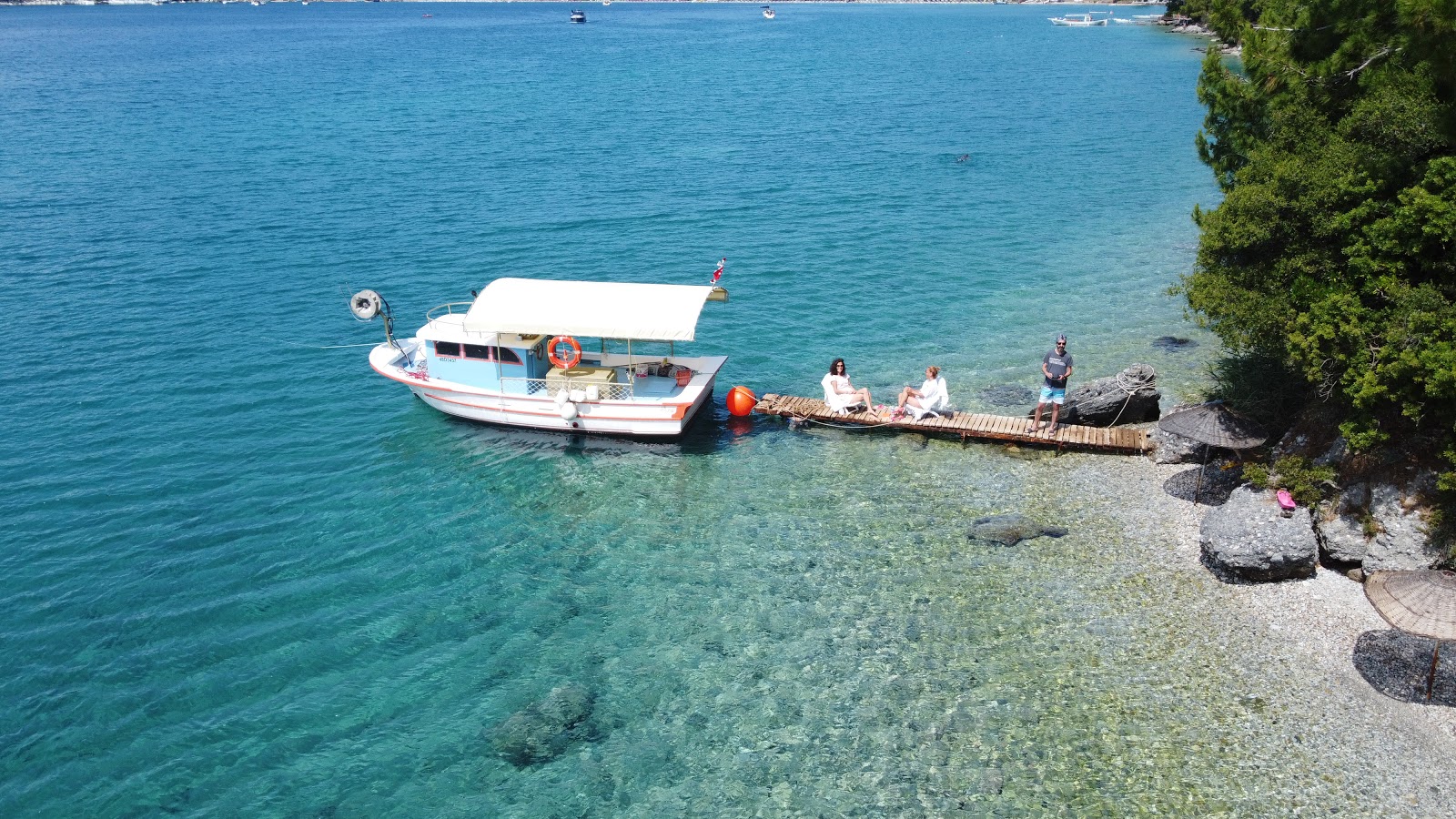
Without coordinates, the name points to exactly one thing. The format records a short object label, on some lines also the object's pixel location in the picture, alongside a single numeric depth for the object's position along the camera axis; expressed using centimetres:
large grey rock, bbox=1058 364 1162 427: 2750
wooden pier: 2603
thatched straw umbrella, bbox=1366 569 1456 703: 1591
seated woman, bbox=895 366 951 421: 2753
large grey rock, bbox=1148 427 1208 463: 2466
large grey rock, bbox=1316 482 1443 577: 1869
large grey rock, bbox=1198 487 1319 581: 1980
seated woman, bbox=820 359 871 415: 2839
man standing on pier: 2577
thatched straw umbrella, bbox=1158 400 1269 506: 2233
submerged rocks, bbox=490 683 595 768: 1705
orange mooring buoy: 2908
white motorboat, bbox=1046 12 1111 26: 17512
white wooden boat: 2741
